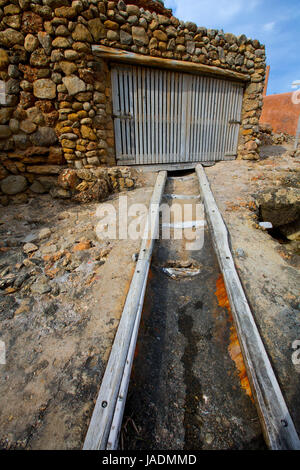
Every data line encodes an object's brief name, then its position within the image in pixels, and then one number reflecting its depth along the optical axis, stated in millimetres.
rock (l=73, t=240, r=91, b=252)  2629
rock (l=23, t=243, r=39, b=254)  2618
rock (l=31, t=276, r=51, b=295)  2057
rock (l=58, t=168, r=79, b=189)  3863
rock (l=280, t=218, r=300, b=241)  4250
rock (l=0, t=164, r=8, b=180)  3871
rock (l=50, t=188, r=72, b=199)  3914
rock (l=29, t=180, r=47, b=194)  4094
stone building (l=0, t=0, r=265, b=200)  3555
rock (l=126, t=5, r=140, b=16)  4000
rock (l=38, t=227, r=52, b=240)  2903
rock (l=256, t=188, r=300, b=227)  3855
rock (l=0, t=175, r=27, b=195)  3883
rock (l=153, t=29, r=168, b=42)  4344
